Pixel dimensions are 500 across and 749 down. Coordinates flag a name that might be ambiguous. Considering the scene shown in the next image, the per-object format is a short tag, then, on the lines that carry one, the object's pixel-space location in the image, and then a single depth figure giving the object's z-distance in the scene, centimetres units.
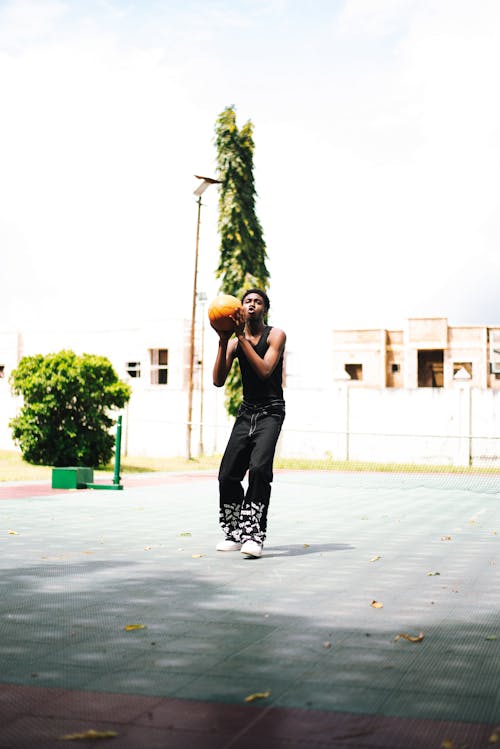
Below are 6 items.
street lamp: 2696
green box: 1538
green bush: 2153
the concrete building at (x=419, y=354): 4866
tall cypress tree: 3353
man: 740
